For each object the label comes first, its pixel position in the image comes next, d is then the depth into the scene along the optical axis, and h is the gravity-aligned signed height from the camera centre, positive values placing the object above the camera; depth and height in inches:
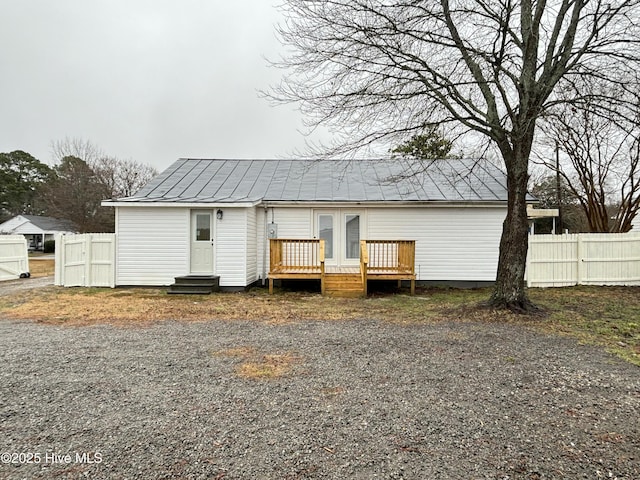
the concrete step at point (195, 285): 381.4 -41.8
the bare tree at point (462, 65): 261.3 +139.4
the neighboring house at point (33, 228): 1438.2 +76.9
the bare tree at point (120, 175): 1045.8 +222.7
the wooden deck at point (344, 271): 387.2 -27.7
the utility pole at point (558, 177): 613.0 +127.2
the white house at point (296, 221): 405.1 +30.7
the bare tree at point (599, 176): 567.2 +118.5
